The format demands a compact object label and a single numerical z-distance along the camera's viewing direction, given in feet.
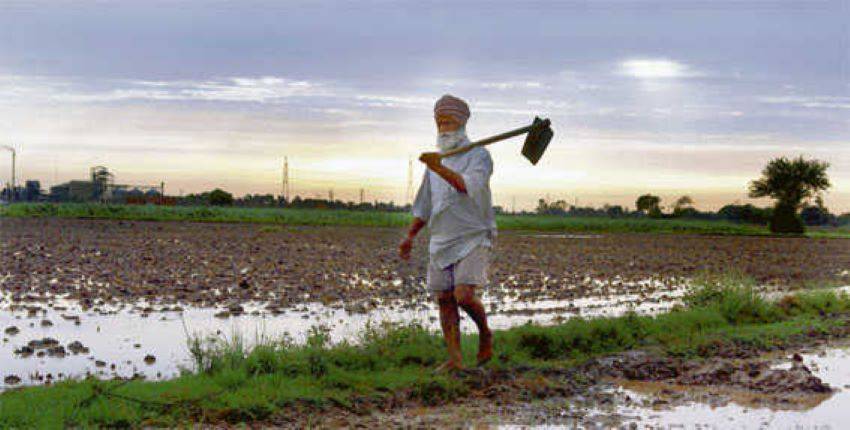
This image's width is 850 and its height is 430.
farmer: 23.34
